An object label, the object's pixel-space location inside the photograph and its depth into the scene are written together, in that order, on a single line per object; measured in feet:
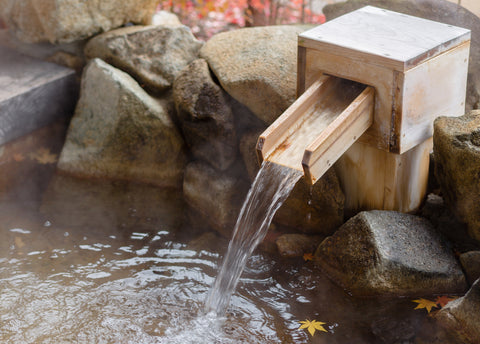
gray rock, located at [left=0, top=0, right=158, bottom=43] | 15.52
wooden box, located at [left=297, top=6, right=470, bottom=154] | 10.51
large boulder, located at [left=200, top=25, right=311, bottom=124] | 13.35
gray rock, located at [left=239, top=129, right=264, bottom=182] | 13.73
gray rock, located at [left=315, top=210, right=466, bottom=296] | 10.88
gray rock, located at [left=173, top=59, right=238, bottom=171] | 14.07
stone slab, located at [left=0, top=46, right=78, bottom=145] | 14.93
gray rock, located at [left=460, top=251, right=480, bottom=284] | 11.17
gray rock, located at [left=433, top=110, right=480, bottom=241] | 10.63
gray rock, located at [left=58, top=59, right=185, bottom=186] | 14.94
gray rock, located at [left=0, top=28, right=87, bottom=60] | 16.69
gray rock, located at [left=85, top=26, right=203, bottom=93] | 15.76
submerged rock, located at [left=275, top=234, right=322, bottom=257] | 12.78
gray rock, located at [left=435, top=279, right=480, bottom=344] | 9.59
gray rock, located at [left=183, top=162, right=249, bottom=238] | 13.89
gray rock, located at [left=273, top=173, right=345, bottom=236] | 12.78
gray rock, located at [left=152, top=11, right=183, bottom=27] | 18.59
